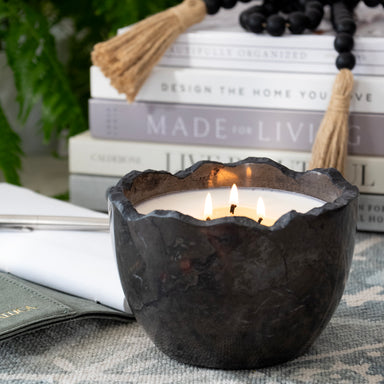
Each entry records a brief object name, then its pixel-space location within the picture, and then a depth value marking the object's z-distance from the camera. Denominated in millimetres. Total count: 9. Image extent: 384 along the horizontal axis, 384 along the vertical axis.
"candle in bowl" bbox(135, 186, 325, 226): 758
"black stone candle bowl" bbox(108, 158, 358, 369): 713
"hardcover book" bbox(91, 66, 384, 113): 926
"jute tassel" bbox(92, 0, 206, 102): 948
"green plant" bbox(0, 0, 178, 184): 1022
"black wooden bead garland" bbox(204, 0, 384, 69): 918
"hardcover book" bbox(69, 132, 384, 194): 935
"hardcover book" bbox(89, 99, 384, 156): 933
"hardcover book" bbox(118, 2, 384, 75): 926
